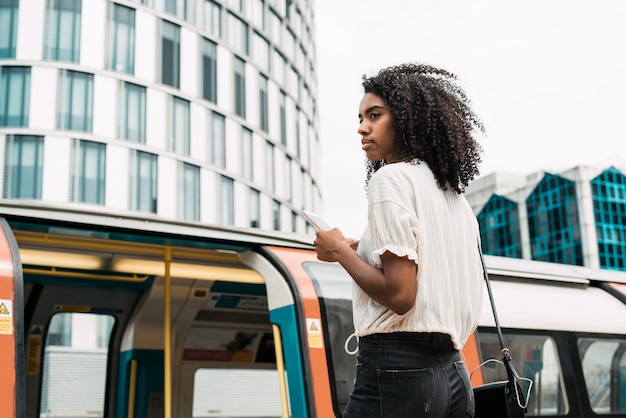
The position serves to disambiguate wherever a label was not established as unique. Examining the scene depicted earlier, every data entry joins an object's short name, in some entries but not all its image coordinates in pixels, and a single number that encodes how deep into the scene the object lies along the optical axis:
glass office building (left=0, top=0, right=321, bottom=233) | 25.78
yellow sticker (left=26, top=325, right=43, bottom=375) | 6.34
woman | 1.79
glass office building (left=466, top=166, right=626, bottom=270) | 60.88
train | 4.16
